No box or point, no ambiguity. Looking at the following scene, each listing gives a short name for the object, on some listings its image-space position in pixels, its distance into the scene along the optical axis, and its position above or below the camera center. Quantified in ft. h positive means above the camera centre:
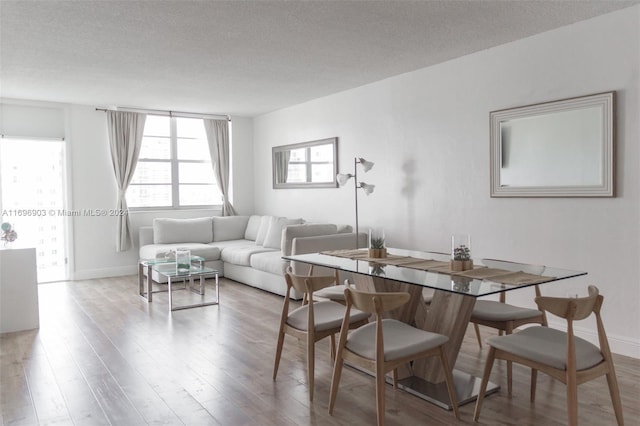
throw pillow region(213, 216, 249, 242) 24.67 -1.20
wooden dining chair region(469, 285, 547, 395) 9.52 -2.31
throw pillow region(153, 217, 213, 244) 23.04 -1.25
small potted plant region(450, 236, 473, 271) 9.49 -1.08
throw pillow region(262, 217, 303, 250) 21.16 -1.25
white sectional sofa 17.67 -1.63
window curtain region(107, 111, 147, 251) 23.13 +2.47
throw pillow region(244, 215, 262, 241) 24.54 -1.23
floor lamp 17.33 +0.90
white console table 14.01 -2.43
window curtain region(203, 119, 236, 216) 25.99 +2.74
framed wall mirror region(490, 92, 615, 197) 11.72 +1.33
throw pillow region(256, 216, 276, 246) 22.67 -1.29
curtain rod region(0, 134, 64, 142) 21.17 +3.07
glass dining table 8.41 -1.61
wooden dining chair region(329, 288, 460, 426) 7.73 -2.40
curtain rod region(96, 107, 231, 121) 23.31 +4.62
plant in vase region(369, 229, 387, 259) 11.34 -1.05
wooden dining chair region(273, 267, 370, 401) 9.20 -2.31
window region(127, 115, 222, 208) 24.59 +1.91
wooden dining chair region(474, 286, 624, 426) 7.06 -2.37
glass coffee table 16.94 -2.41
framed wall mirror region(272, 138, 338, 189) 20.89 +1.78
